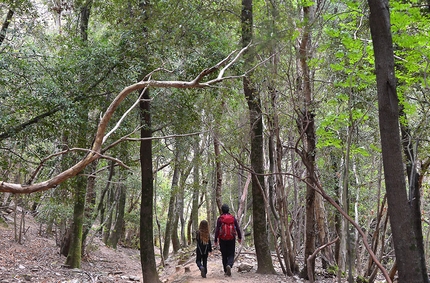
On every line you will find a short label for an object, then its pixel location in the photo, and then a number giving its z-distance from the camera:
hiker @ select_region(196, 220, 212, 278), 10.55
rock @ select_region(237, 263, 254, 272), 10.88
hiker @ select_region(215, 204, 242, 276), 10.40
